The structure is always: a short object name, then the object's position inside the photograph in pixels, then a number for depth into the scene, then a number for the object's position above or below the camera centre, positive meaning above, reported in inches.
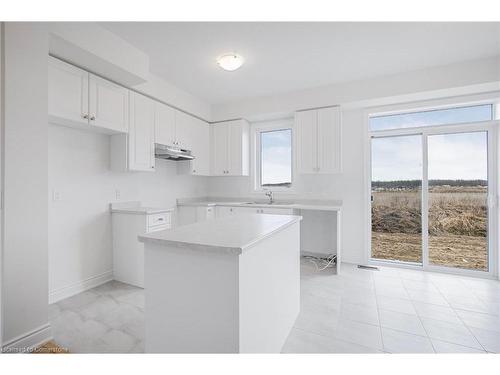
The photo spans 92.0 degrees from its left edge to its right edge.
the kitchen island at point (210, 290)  43.9 -20.2
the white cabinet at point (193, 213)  149.6 -16.3
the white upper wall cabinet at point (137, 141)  110.0 +21.9
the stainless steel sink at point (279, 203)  158.6 -10.3
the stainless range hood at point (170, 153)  127.5 +19.1
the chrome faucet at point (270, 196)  160.0 -5.6
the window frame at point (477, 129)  117.6 +30.0
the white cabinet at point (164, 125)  126.5 +34.2
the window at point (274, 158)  166.8 +21.1
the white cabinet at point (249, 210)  134.7 -13.4
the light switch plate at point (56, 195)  93.6 -2.7
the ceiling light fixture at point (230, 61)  98.4 +52.1
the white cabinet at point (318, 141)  135.0 +26.9
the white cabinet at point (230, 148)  160.9 +27.1
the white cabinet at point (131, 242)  106.5 -24.8
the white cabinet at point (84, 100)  82.0 +33.4
